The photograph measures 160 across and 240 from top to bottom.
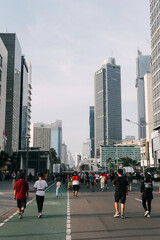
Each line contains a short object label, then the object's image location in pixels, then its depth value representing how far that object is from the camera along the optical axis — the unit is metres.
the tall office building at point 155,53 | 66.22
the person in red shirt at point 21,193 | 10.30
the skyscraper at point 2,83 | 66.44
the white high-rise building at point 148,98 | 122.44
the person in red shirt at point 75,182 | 20.08
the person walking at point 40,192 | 10.50
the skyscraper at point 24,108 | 128.25
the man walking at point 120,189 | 10.26
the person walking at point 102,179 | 24.77
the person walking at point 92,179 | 24.75
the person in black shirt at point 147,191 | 10.60
